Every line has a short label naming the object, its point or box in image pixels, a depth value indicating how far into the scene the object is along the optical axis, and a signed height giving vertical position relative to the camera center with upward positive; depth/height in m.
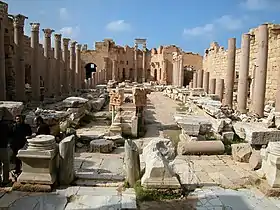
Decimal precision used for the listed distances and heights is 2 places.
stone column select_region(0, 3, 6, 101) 12.09 +0.46
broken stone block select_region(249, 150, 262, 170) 6.66 -1.81
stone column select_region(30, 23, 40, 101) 16.50 +0.84
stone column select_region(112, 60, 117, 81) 48.67 +1.69
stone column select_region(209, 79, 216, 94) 21.88 -0.25
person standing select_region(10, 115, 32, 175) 6.09 -1.20
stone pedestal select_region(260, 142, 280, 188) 5.02 -1.47
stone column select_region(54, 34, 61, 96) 20.45 +1.36
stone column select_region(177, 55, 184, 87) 32.88 +1.51
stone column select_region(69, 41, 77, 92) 26.86 +1.29
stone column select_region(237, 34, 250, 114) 14.37 +0.37
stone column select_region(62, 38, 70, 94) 23.27 +1.08
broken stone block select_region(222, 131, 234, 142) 9.15 -1.69
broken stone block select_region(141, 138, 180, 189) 4.86 -1.56
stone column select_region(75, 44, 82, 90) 28.76 +0.95
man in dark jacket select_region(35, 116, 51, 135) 6.92 -1.19
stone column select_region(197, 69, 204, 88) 27.58 +0.34
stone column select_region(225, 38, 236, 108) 15.96 +0.62
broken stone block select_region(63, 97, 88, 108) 13.02 -1.00
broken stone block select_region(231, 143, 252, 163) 7.50 -1.80
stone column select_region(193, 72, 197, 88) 29.80 +0.15
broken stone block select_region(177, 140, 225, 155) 8.12 -1.86
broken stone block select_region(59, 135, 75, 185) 5.13 -1.48
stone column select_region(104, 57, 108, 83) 48.45 +2.18
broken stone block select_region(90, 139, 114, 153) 8.52 -1.94
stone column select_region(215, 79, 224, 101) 18.71 -0.34
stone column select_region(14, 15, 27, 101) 15.01 +1.11
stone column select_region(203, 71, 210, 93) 24.33 +0.09
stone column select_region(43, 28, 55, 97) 18.53 +1.08
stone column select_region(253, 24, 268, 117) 12.70 +0.51
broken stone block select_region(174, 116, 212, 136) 8.93 -1.33
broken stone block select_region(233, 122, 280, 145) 7.84 -1.41
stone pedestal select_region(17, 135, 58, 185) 4.90 -1.41
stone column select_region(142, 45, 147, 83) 51.03 +2.76
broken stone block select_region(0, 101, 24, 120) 7.21 -0.77
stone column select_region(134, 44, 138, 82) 50.94 +3.43
